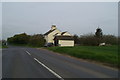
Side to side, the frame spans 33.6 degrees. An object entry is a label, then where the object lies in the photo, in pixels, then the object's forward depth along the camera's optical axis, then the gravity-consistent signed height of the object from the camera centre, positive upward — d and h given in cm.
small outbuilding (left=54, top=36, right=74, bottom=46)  7609 -16
